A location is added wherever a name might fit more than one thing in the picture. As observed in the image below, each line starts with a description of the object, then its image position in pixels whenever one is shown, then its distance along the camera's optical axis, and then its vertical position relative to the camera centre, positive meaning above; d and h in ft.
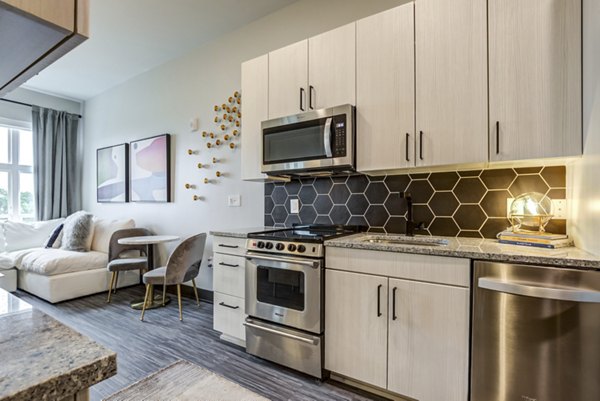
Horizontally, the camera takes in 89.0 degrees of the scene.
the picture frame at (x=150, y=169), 13.23 +1.30
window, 15.69 +1.29
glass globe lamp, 5.92 -0.25
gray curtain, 16.29 +1.93
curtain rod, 15.47 +4.89
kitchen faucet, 7.27 -0.59
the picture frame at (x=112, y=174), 15.21 +1.23
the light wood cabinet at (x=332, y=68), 7.31 +3.23
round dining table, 11.18 -1.66
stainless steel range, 6.58 -2.28
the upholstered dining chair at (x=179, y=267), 9.84 -2.30
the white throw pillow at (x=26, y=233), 14.38 -1.76
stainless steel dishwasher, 4.27 -2.03
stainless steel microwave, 7.16 +1.38
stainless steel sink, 6.50 -0.94
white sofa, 11.76 -2.70
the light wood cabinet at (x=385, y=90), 6.57 +2.43
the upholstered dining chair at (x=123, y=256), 11.83 -2.50
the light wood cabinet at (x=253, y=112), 8.74 +2.50
